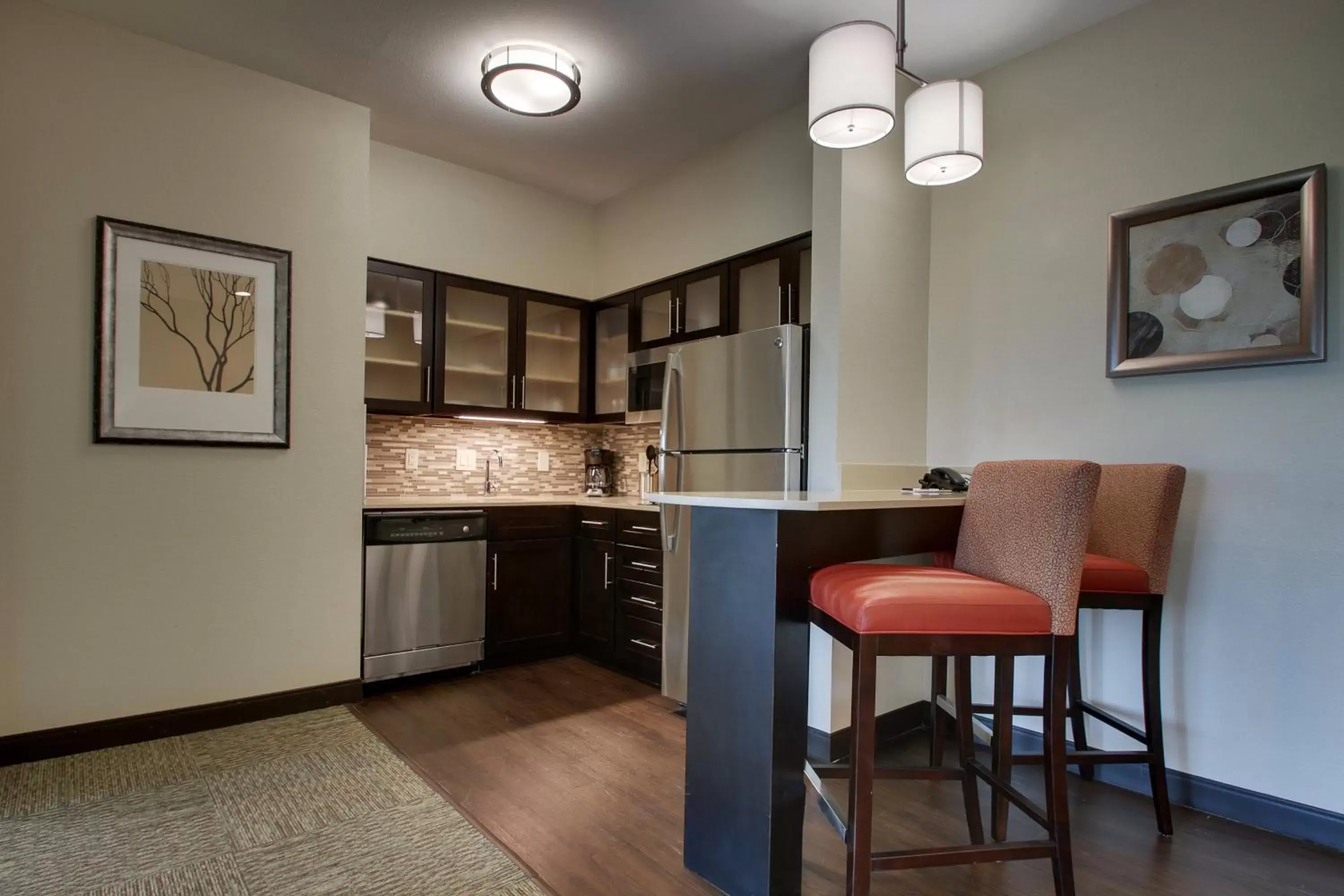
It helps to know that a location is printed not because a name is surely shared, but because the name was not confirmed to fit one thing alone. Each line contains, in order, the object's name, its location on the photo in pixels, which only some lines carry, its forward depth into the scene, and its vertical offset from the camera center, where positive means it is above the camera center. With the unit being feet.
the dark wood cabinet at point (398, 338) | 11.66 +1.85
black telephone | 7.79 -0.31
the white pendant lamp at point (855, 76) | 6.34 +3.47
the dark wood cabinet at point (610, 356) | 13.84 +1.89
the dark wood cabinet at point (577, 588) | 11.41 -2.44
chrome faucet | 13.93 -0.73
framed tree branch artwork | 8.66 +1.37
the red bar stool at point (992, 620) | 4.67 -1.13
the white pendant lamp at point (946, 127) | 6.77 +3.21
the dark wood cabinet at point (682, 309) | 11.78 +2.53
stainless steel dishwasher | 10.71 -2.32
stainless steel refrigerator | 9.31 +0.32
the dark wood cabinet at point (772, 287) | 10.26 +2.54
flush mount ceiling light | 8.78 +4.72
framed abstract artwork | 6.81 +1.89
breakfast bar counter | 5.21 -1.73
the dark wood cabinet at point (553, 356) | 13.57 +1.86
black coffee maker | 14.62 -0.52
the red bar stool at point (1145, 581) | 6.61 -1.20
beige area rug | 5.74 -3.64
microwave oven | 12.68 +1.20
